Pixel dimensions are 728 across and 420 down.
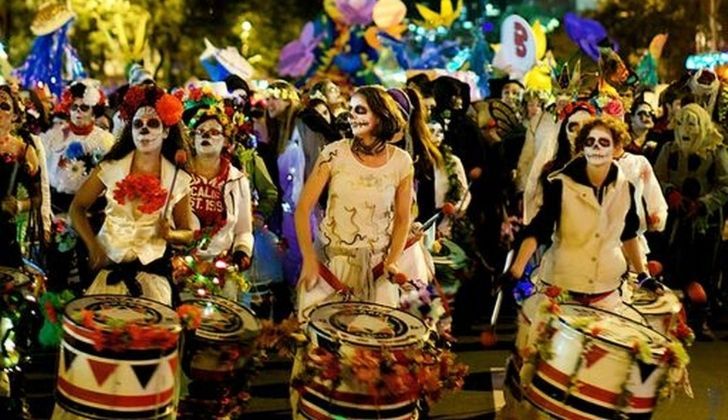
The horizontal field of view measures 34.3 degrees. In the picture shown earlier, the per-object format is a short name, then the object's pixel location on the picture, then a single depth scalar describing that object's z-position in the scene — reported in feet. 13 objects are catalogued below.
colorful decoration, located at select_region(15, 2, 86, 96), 51.72
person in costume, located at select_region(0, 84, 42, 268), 22.09
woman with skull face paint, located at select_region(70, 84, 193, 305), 18.58
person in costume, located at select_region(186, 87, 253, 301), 22.41
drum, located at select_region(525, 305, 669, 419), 16.31
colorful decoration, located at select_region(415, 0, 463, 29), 78.12
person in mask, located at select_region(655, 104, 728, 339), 32.14
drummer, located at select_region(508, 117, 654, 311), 19.94
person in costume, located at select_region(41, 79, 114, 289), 27.20
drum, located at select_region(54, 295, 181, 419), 15.70
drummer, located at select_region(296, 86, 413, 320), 19.51
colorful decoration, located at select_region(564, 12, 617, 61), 38.88
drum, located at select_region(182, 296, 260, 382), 18.60
